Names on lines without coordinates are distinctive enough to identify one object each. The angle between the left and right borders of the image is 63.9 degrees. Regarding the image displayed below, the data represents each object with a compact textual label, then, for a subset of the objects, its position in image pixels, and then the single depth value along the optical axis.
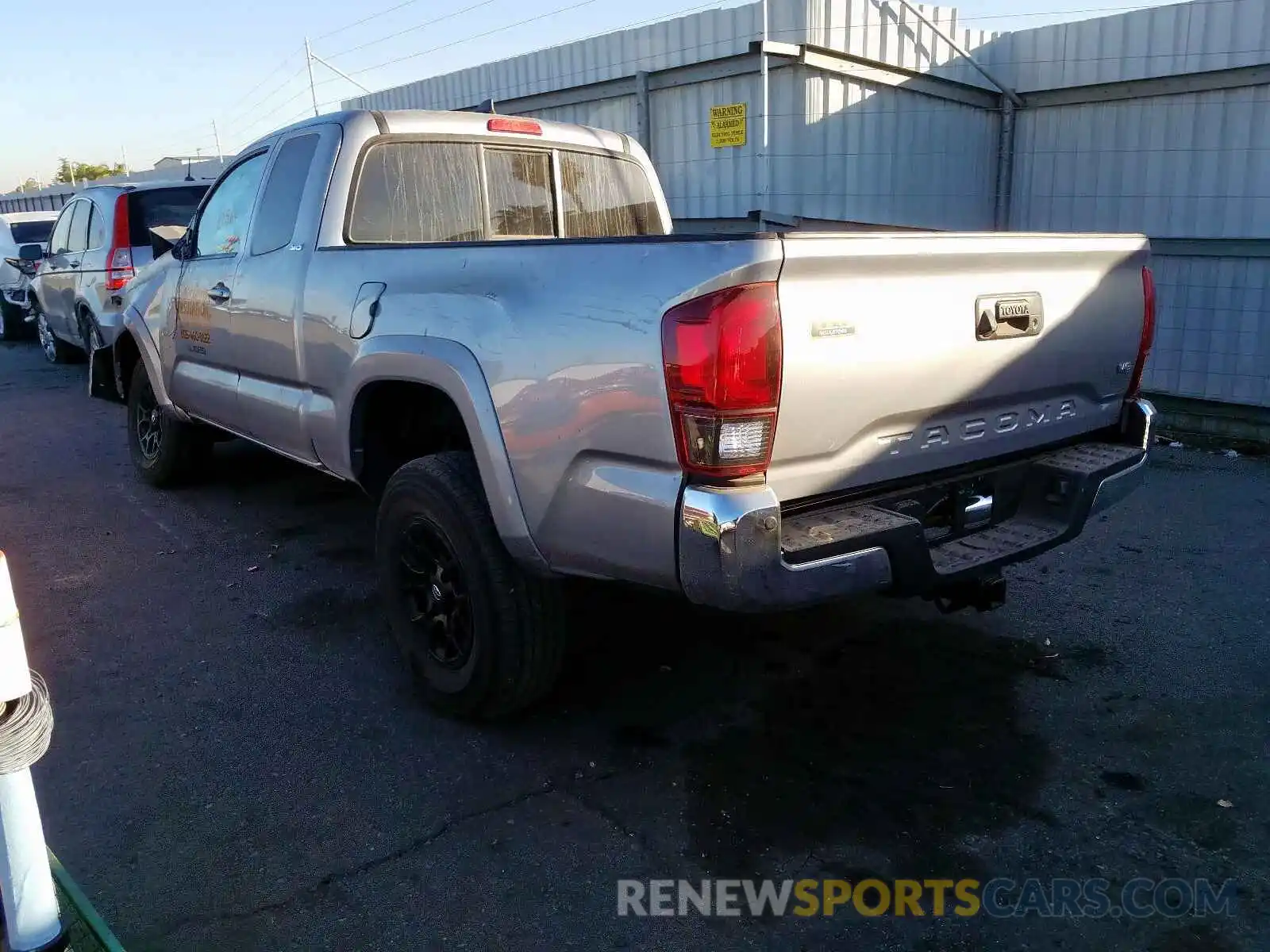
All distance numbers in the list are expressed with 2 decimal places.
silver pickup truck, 2.62
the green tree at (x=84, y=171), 69.31
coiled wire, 1.92
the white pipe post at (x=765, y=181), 8.04
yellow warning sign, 8.41
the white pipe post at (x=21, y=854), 1.93
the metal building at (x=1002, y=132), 7.53
